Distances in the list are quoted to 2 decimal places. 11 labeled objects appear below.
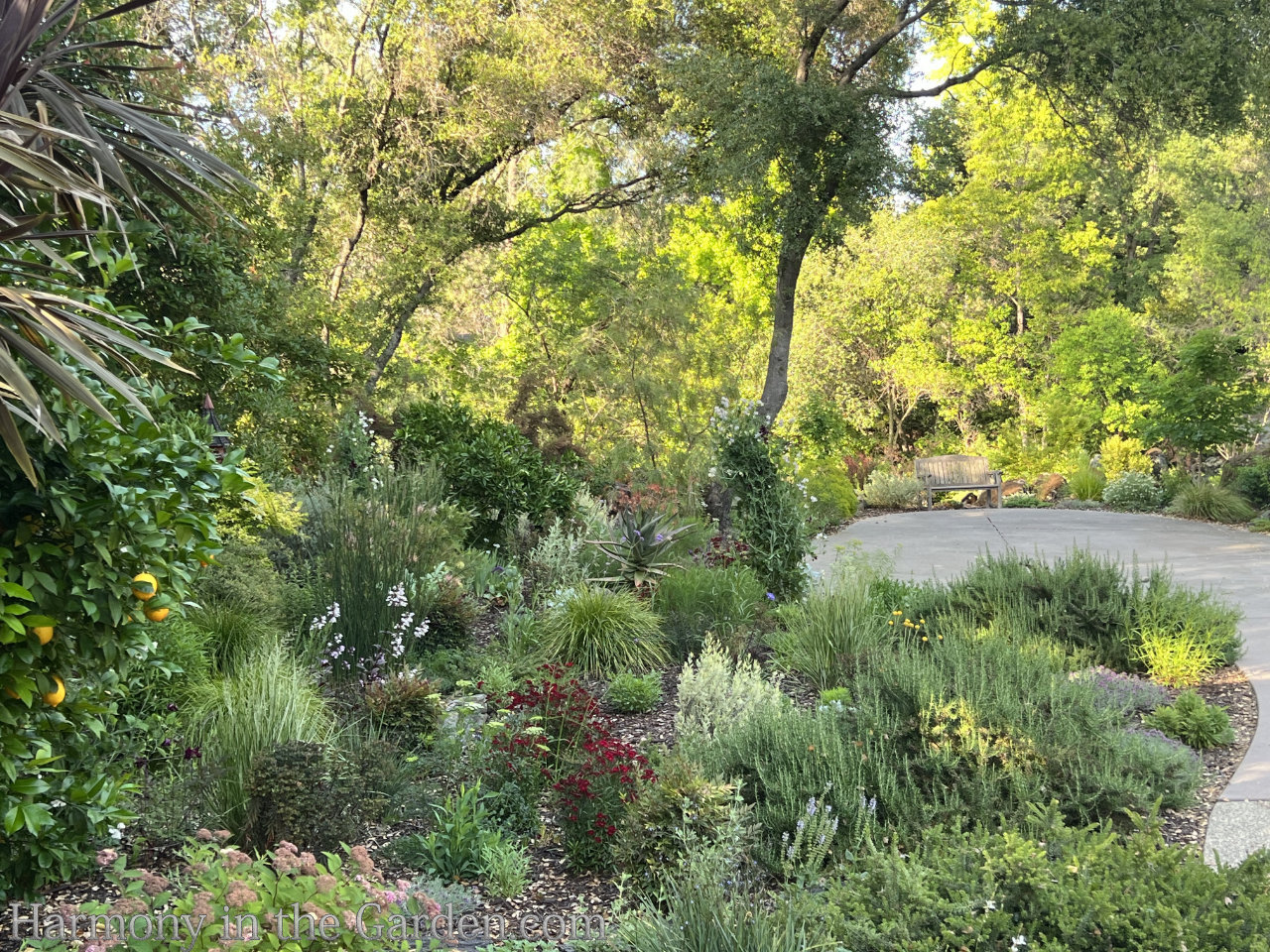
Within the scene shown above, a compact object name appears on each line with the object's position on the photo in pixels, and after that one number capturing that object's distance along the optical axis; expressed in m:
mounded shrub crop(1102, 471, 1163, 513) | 15.29
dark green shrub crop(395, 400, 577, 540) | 9.25
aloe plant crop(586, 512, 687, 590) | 7.46
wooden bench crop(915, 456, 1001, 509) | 16.83
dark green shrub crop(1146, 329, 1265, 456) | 14.51
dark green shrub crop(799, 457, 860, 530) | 13.31
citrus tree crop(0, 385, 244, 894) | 2.55
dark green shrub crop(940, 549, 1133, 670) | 6.18
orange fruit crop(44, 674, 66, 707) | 2.62
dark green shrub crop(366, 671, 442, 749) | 4.66
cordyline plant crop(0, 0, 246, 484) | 2.23
